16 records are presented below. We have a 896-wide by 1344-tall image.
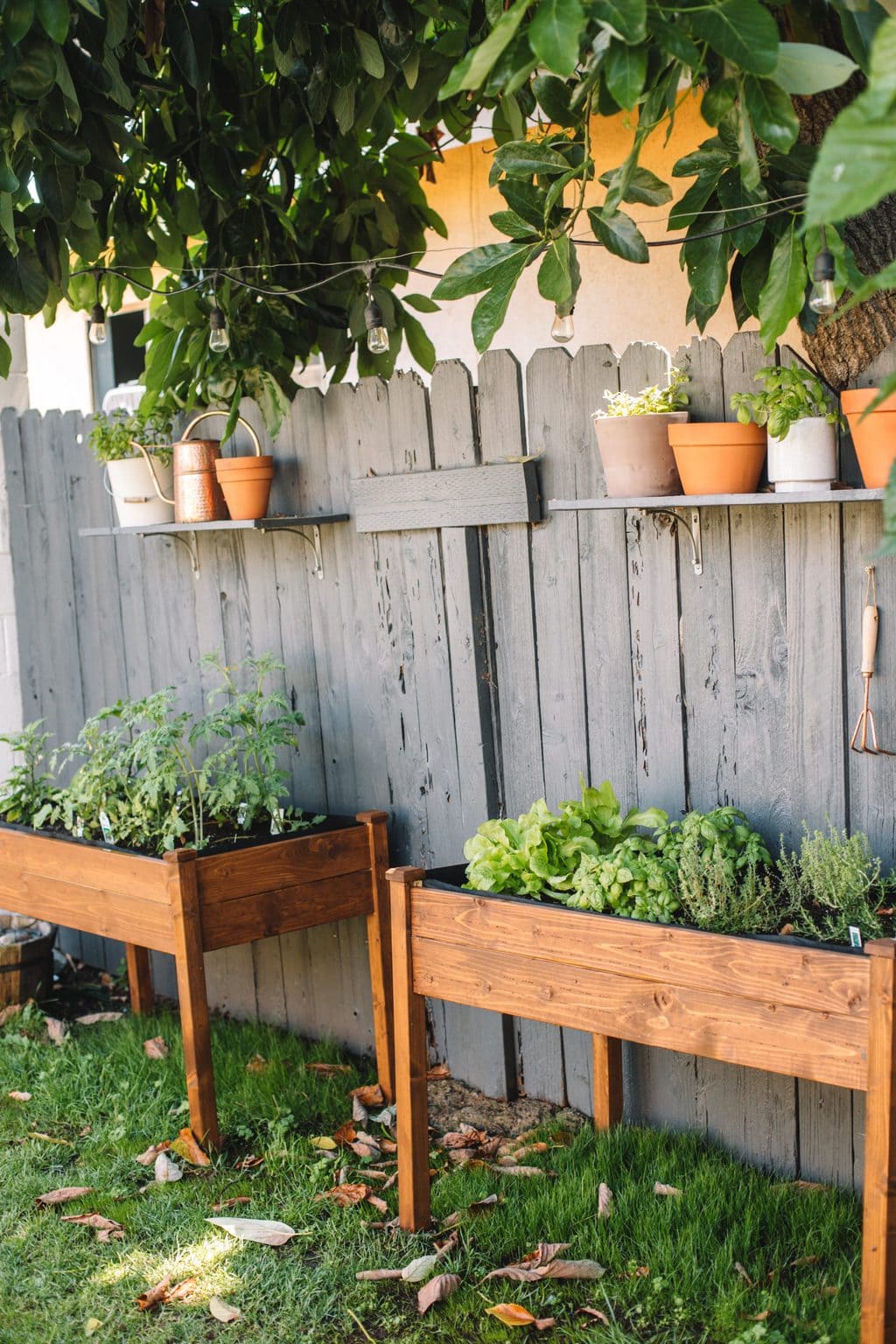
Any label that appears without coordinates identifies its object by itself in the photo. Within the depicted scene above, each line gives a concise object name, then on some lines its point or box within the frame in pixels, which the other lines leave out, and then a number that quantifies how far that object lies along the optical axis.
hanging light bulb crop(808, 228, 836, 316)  2.36
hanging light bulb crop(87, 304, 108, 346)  3.92
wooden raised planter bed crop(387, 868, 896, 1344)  2.32
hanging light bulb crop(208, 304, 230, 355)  3.78
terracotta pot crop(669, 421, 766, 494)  2.87
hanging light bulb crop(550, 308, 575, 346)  2.91
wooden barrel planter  4.75
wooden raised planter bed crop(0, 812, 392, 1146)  3.56
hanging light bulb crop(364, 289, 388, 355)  3.61
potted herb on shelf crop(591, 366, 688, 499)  3.03
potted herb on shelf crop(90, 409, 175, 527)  4.38
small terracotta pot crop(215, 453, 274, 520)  4.02
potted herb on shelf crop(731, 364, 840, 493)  2.75
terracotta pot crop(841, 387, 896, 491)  2.57
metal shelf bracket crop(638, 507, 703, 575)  3.18
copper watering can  4.17
